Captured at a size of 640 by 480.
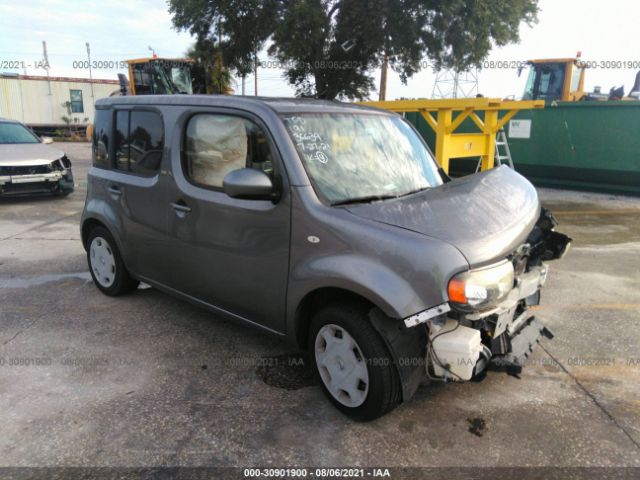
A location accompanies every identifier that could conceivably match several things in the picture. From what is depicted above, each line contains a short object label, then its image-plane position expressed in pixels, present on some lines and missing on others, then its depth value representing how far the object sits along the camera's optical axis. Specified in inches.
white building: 1195.3
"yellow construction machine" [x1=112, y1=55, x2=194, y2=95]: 699.4
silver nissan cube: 100.4
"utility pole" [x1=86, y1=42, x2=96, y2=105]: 1325.0
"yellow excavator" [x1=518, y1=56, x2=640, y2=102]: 553.6
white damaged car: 368.3
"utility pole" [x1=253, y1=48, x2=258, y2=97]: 742.2
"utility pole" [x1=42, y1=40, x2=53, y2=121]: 1250.0
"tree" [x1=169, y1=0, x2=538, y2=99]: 651.5
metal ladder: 415.0
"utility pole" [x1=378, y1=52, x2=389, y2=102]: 835.4
